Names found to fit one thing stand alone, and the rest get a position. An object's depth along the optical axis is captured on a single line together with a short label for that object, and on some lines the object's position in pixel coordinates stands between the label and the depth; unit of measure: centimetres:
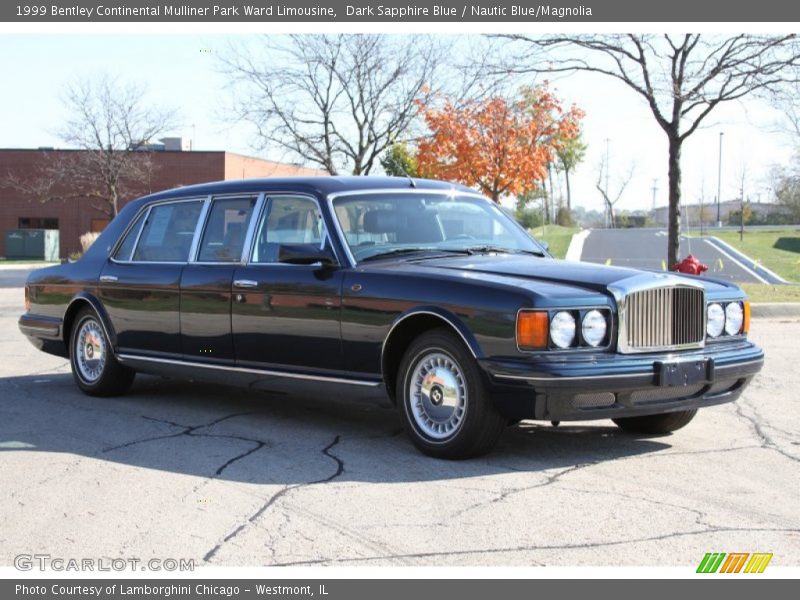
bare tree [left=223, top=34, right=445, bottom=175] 3031
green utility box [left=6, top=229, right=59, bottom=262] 5253
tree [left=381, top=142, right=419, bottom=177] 3853
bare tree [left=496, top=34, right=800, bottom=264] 1761
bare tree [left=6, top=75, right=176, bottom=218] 4788
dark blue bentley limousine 584
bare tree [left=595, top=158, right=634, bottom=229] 8169
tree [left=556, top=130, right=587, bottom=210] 7512
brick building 5256
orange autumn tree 2781
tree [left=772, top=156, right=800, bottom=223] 6494
